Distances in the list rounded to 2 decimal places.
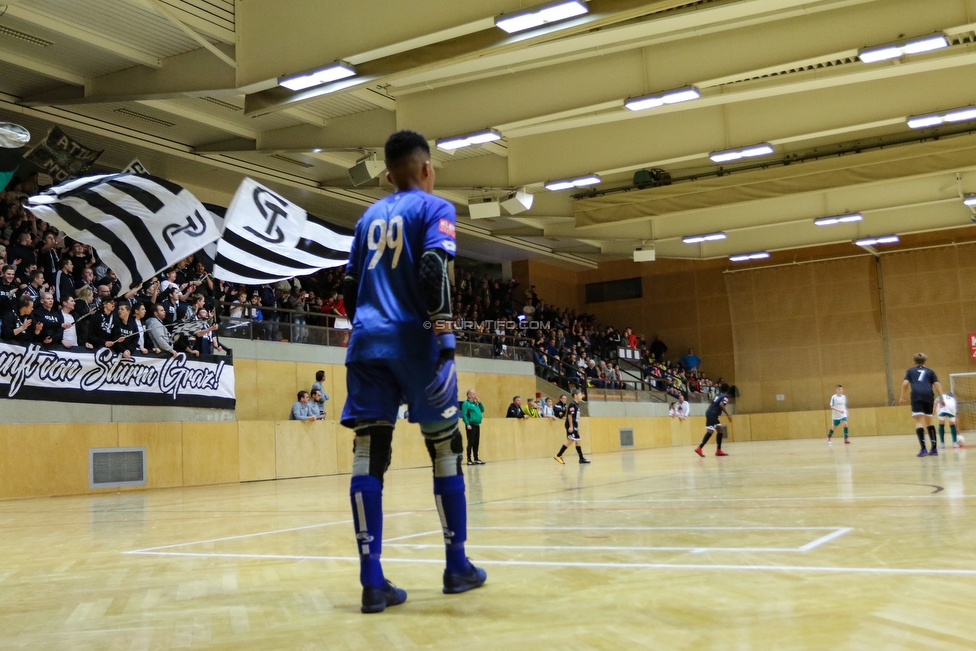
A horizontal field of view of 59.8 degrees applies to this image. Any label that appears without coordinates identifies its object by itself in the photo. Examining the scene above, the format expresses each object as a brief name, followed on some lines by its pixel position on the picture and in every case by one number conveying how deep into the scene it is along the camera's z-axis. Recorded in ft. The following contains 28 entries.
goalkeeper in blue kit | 11.89
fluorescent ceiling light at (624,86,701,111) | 50.98
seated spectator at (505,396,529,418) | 84.48
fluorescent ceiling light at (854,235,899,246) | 98.26
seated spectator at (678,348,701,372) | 130.93
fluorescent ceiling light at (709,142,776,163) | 61.31
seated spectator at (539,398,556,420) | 90.99
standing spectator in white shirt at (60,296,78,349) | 49.08
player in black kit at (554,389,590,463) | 62.95
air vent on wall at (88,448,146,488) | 50.37
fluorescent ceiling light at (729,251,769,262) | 110.11
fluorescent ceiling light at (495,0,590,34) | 38.81
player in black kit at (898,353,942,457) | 52.16
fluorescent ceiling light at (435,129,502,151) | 55.98
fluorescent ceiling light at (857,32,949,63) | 45.42
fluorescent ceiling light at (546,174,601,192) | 66.08
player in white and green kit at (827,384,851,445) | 91.45
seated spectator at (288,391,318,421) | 63.98
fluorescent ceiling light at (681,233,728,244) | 93.86
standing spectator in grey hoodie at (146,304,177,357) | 53.98
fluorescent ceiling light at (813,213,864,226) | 86.48
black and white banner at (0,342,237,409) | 46.96
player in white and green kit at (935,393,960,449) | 63.41
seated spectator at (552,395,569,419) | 91.86
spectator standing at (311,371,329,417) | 65.67
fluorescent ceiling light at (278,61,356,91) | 44.39
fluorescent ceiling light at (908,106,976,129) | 56.24
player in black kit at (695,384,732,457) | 66.71
